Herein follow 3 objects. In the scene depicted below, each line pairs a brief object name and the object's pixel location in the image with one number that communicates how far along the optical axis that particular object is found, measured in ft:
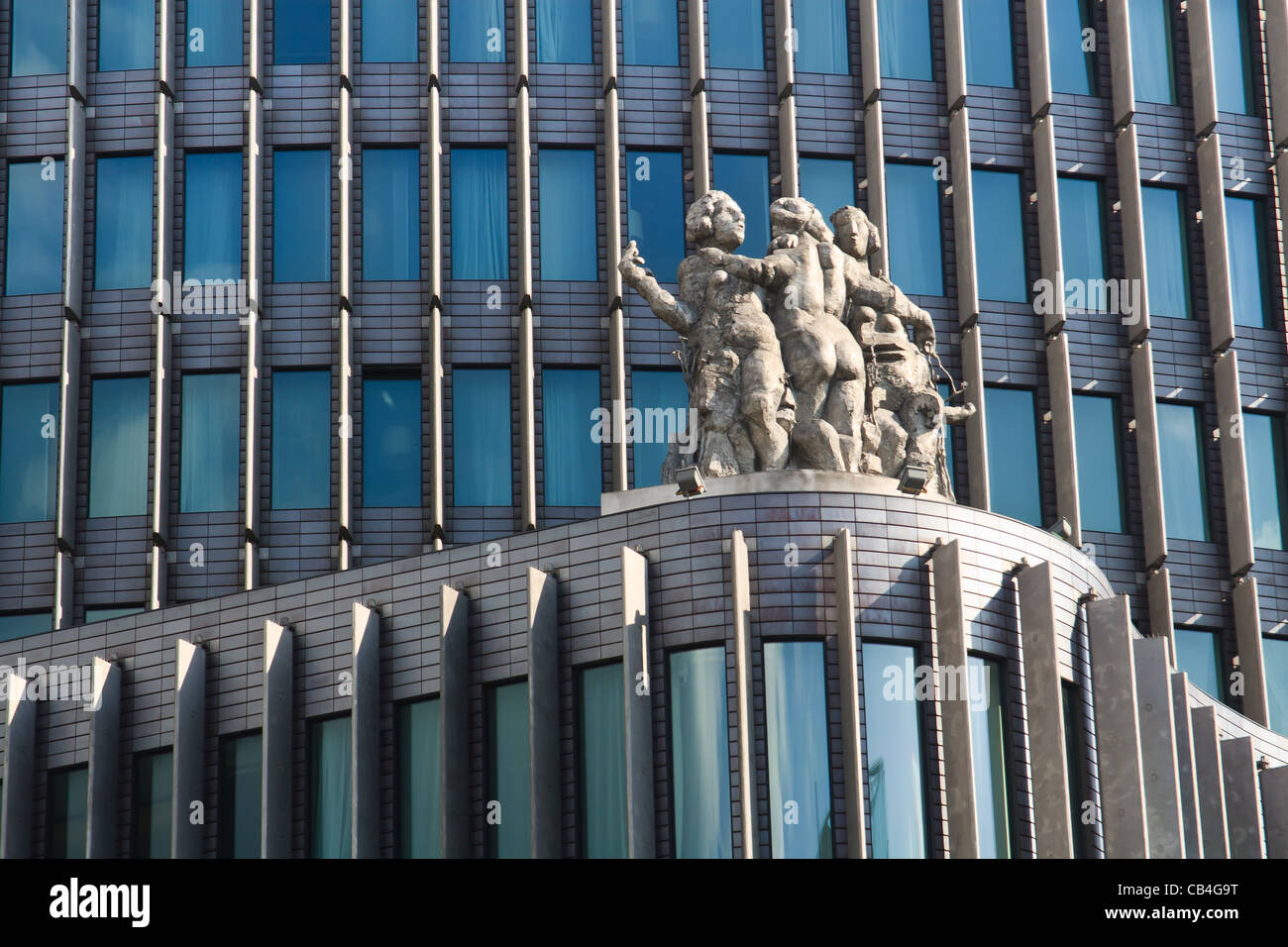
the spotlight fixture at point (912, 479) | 115.75
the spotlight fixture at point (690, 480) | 113.70
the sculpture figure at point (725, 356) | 116.57
